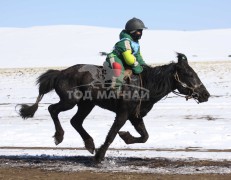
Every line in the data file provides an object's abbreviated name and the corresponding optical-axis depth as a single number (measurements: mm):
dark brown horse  16435
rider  16463
